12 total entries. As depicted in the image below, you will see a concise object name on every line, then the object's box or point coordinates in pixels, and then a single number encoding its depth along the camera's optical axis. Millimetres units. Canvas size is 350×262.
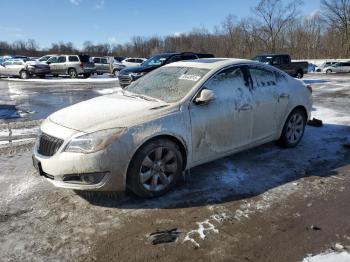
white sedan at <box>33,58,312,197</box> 3959
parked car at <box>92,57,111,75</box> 33938
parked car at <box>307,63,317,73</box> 42553
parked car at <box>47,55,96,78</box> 27734
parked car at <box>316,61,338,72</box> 40272
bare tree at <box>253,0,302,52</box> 60825
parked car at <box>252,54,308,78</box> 22594
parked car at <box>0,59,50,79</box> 28062
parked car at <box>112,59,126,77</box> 31400
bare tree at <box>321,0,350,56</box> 65125
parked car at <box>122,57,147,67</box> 35406
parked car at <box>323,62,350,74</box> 38750
